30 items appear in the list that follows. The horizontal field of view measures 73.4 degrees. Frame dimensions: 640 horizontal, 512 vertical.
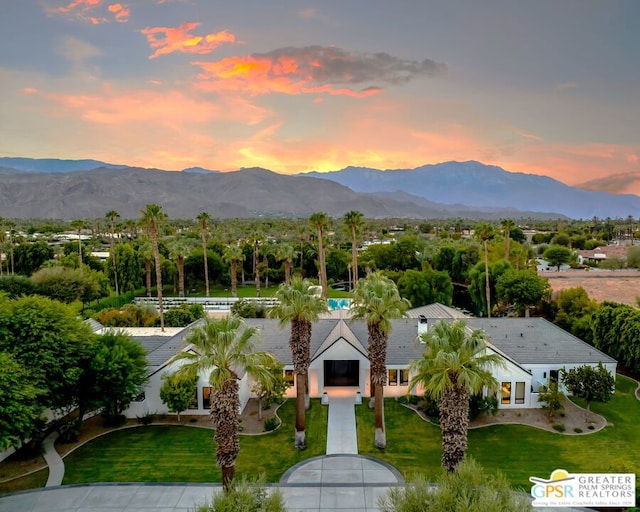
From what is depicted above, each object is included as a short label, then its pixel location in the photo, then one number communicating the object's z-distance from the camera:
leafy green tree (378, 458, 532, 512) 11.47
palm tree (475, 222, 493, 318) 47.91
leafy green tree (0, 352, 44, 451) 17.36
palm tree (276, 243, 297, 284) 66.88
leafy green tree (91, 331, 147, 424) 22.75
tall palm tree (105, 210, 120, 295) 62.44
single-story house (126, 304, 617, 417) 26.39
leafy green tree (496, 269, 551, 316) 45.47
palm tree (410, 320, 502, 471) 16.56
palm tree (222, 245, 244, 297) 63.34
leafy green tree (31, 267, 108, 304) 47.59
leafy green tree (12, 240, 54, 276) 73.19
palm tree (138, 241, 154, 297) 59.56
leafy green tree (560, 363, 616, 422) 24.42
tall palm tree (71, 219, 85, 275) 70.69
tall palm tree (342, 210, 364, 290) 47.72
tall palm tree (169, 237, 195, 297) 62.19
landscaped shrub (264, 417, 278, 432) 24.28
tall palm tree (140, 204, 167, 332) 42.06
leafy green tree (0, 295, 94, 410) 20.19
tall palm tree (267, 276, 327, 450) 21.72
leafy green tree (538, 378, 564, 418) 25.03
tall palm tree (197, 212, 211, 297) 63.44
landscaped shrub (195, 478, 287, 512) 12.05
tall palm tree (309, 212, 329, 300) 50.31
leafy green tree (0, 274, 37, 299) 47.22
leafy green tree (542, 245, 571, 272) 86.25
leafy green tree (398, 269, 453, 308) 52.88
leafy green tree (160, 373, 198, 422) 24.05
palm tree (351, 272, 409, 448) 21.31
